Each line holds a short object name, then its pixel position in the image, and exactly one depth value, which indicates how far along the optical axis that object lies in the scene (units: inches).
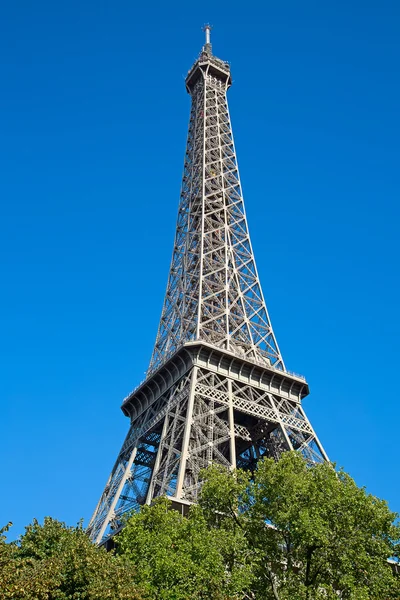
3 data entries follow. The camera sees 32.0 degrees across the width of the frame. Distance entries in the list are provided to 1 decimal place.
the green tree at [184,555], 957.8
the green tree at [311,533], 998.4
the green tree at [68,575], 794.8
